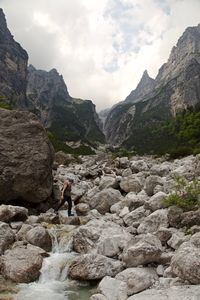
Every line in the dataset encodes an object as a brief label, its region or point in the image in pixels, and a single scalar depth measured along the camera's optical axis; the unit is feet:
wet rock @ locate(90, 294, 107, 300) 20.09
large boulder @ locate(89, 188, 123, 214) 39.95
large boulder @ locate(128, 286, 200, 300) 18.54
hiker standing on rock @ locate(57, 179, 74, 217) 39.89
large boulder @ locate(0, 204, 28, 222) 32.81
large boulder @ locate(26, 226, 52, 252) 28.53
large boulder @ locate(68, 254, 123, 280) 23.60
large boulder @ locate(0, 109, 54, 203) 39.71
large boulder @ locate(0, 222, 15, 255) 27.37
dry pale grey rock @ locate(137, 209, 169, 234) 29.79
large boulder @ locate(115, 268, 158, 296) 20.78
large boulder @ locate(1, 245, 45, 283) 23.72
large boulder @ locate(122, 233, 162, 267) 23.35
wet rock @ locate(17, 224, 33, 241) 29.50
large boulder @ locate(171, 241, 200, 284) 20.08
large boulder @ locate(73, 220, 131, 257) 26.17
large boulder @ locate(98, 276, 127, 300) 20.35
